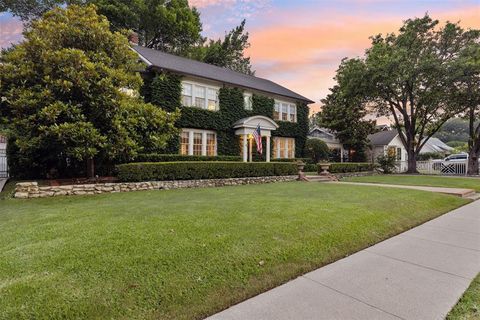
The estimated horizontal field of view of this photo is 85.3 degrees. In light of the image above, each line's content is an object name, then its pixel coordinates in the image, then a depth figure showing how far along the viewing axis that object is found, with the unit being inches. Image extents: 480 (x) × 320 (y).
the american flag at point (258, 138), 591.0
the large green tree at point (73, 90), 341.7
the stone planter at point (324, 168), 651.1
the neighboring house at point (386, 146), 1160.2
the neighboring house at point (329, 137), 1101.7
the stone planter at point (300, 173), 598.5
